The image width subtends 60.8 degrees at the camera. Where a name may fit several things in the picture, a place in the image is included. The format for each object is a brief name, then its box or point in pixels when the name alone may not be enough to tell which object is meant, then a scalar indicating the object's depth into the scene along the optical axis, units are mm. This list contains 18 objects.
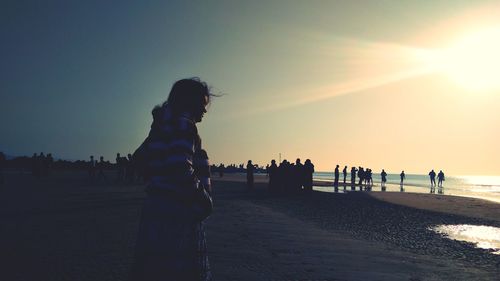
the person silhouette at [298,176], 27516
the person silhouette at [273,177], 28531
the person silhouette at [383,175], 56128
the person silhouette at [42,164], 35031
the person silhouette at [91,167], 38625
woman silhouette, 2637
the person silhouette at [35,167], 34750
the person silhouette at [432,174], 52094
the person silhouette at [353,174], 48844
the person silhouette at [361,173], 48719
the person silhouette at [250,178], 30088
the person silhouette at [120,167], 37691
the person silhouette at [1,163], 23781
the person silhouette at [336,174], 39506
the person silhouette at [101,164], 36619
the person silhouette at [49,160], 40450
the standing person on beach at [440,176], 53350
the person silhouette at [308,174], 27906
